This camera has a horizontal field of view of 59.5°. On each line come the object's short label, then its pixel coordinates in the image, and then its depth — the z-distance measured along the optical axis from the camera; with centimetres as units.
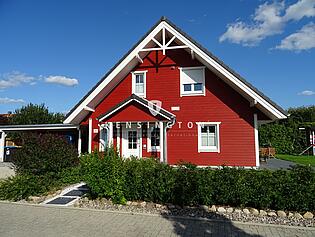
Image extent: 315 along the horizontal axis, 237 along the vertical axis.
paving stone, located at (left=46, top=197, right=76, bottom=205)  813
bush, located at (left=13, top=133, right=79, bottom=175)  977
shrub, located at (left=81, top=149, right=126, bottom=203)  773
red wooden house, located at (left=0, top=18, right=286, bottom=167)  1362
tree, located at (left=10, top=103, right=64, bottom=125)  3766
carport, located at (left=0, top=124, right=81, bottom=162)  1946
